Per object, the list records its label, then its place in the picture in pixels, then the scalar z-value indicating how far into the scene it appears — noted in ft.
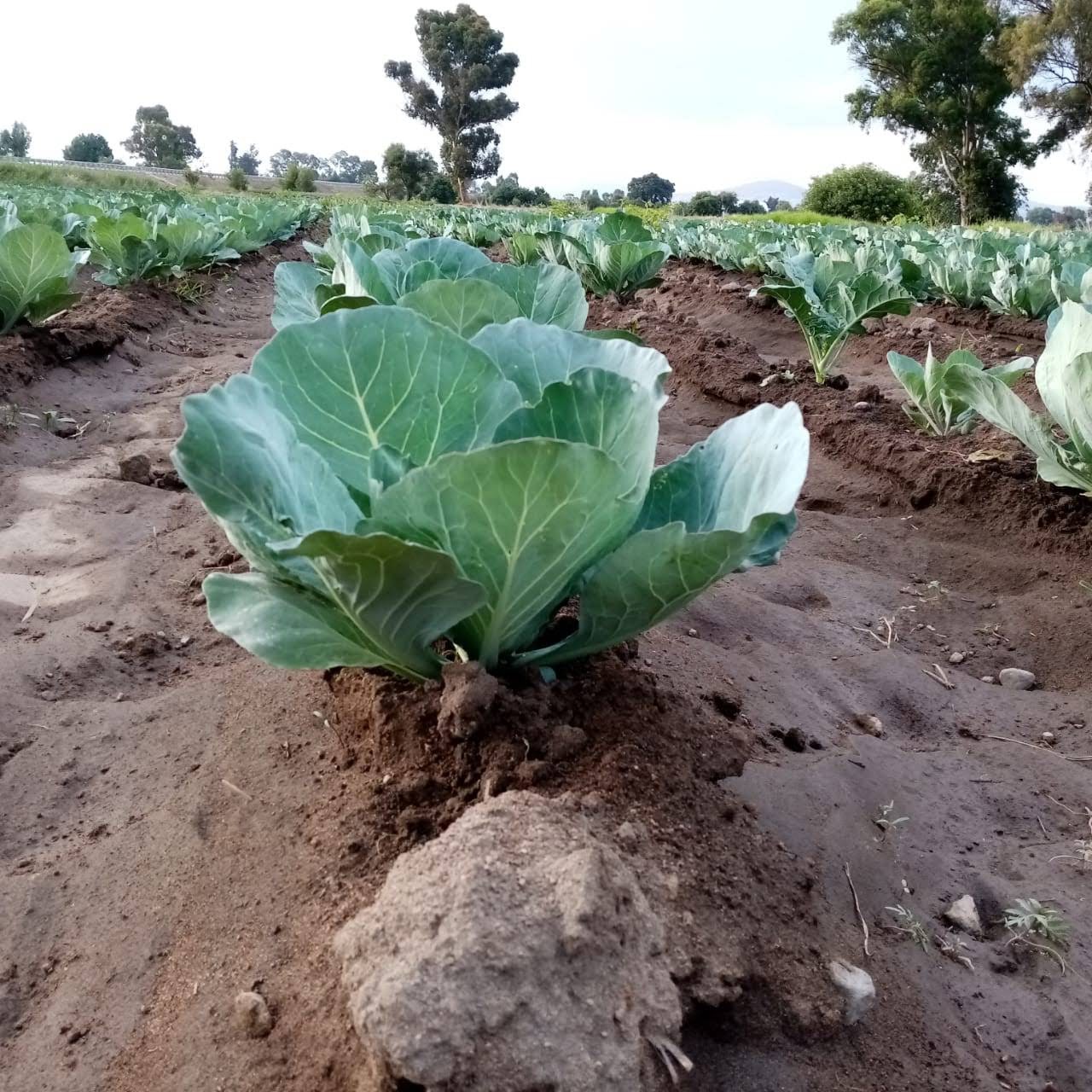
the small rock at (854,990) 3.50
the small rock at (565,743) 4.00
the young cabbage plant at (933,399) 12.49
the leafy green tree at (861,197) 125.29
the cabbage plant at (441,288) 5.73
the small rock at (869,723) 6.30
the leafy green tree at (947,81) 115.75
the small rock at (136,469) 10.81
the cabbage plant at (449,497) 3.34
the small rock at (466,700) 3.92
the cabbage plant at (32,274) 14.23
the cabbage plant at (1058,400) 8.23
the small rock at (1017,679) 7.38
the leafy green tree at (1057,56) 103.55
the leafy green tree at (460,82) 185.98
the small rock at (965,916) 4.37
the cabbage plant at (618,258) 23.66
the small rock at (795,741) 5.52
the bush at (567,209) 93.61
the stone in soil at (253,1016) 3.30
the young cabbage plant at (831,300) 14.74
